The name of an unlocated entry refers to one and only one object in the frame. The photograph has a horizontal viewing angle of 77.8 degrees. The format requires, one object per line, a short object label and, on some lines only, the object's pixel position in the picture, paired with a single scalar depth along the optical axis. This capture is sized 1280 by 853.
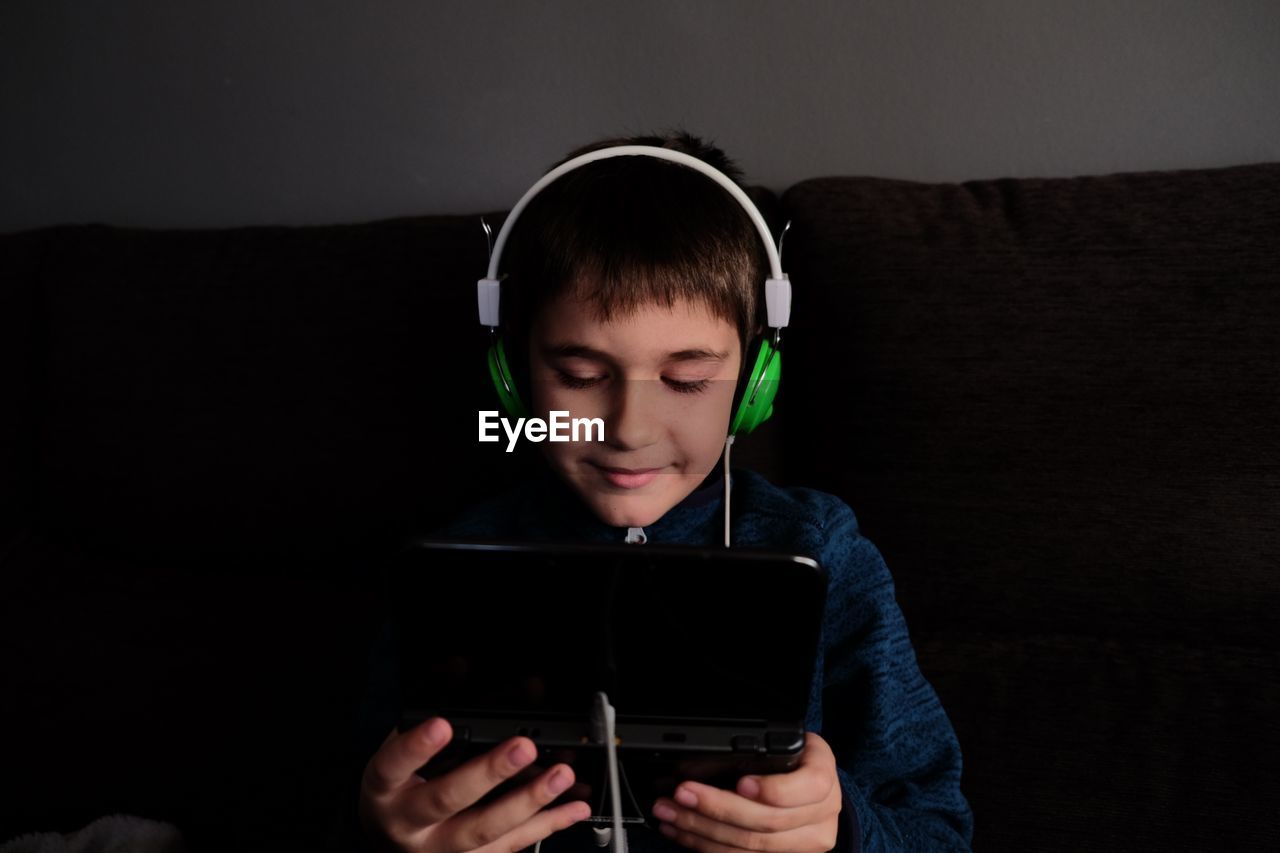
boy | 0.71
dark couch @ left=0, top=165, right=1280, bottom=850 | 0.85
